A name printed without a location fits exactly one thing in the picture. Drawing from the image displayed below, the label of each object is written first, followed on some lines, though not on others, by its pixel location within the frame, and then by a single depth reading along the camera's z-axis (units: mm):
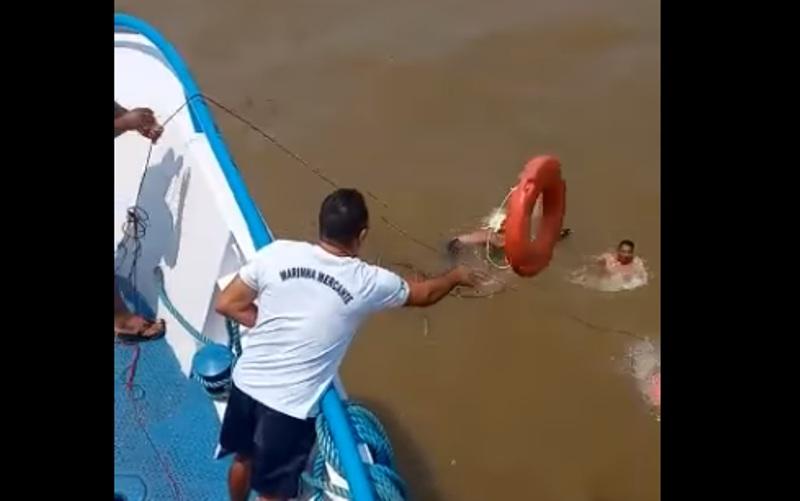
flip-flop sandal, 4512
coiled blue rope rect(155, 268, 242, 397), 4117
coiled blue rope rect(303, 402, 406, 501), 3555
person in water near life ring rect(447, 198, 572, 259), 5309
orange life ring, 4070
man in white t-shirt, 3414
